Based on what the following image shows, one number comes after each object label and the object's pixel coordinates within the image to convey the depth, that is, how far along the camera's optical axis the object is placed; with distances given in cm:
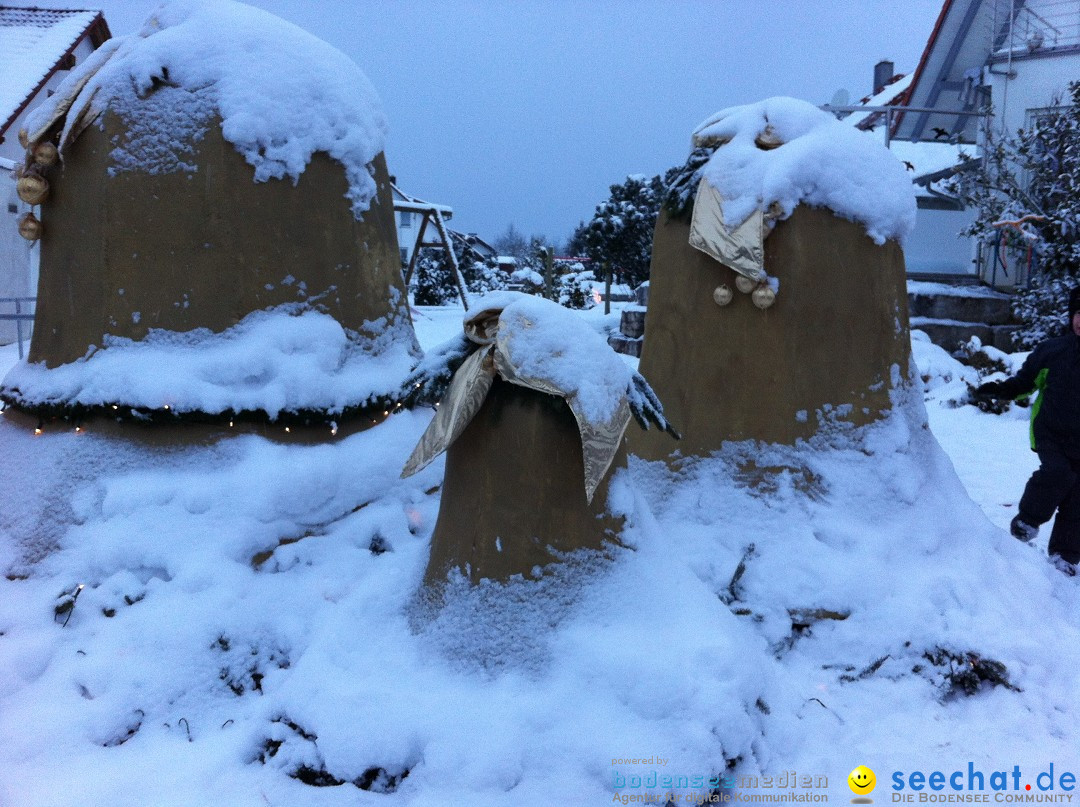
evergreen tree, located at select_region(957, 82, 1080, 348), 975
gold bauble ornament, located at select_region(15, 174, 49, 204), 322
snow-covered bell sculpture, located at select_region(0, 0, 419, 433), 309
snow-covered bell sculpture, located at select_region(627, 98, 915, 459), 331
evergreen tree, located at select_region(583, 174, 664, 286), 1692
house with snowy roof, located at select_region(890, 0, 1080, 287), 1192
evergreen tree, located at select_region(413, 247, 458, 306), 2006
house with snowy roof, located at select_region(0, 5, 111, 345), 1109
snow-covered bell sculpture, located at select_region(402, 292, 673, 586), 217
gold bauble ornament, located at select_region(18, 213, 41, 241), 327
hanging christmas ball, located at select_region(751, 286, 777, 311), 328
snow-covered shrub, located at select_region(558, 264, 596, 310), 1712
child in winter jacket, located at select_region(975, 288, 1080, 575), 380
